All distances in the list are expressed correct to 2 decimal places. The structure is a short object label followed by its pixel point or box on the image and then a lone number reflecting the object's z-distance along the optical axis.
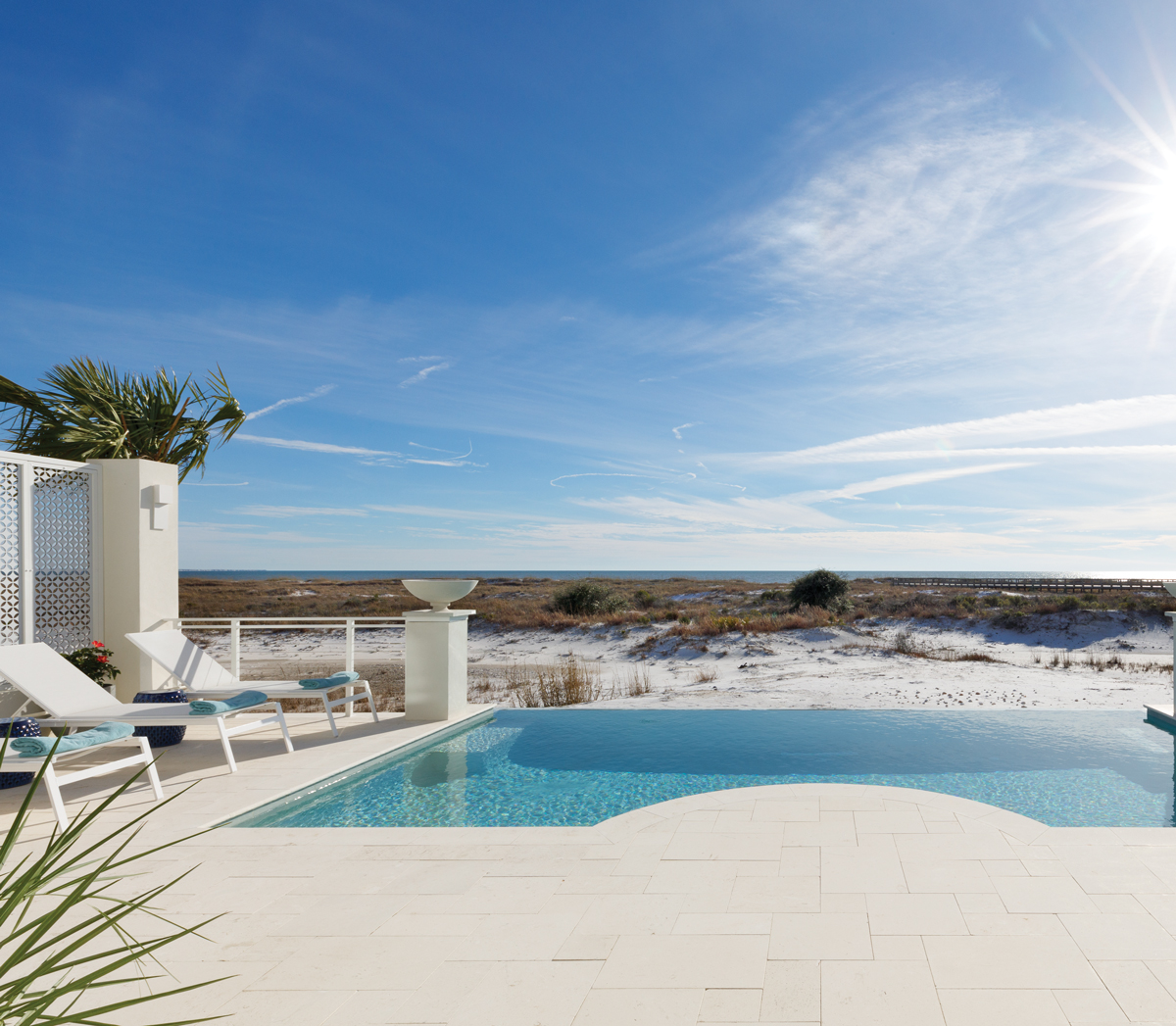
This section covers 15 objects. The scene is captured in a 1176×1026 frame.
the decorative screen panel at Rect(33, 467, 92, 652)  5.88
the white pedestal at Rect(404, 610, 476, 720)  6.41
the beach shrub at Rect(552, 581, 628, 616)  19.80
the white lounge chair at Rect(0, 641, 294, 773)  4.71
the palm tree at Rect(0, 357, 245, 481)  7.23
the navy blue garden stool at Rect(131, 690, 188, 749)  5.54
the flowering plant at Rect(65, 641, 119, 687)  5.80
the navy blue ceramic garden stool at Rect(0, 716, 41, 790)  4.33
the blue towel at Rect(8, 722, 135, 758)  3.74
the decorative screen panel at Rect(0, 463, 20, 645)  5.55
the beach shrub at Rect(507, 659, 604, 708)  8.05
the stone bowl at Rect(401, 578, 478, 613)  6.38
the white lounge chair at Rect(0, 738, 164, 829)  3.54
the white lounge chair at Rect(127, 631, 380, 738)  5.66
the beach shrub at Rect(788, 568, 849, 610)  19.47
